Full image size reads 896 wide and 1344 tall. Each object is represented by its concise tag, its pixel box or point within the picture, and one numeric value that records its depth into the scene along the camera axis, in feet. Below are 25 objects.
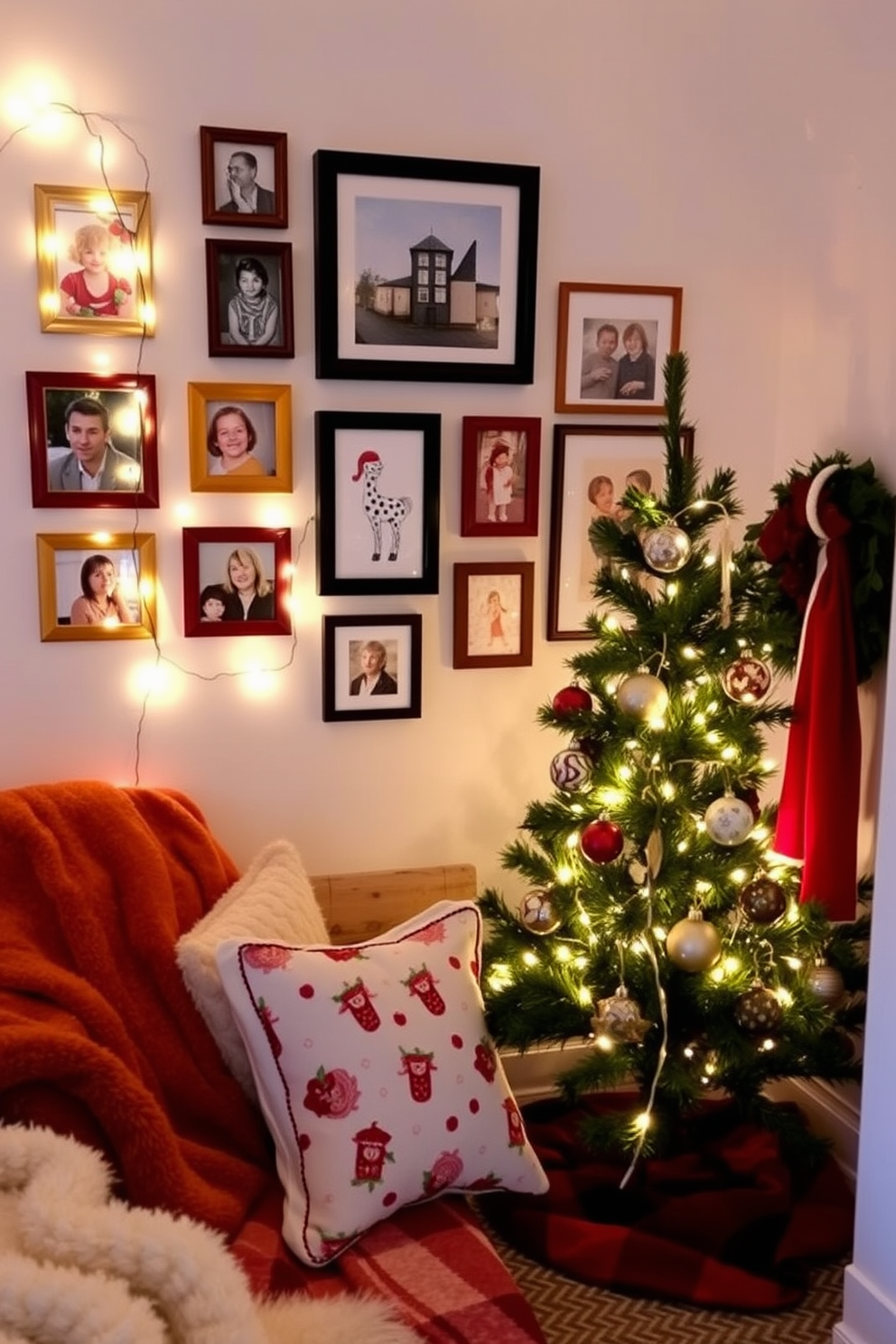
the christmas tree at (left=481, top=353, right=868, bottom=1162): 6.84
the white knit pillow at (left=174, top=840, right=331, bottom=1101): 6.31
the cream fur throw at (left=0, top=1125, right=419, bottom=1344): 4.46
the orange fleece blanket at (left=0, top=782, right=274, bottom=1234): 5.71
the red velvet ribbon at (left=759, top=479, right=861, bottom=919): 7.09
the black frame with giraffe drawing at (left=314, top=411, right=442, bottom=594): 7.65
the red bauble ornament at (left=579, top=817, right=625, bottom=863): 6.84
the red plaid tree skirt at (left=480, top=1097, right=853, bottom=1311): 6.79
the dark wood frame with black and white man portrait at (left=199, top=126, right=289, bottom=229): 7.12
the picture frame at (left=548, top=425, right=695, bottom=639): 8.14
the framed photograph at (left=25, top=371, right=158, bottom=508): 7.11
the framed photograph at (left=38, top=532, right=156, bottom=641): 7.24
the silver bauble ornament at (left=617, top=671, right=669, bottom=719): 6.70
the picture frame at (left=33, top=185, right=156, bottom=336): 6.95
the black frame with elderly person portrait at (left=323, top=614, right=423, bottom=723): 7.86
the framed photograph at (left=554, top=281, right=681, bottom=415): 8.01
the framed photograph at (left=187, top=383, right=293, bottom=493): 7.39
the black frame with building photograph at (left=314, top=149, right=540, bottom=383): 7.42
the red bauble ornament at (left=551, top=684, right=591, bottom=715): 7.11
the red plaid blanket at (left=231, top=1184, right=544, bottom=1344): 5.32
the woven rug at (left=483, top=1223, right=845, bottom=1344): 6.48
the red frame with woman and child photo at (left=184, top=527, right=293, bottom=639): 7.50
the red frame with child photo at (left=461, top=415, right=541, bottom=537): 7.94
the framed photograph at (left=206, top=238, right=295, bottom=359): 7.26
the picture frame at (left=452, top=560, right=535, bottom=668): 8.08
